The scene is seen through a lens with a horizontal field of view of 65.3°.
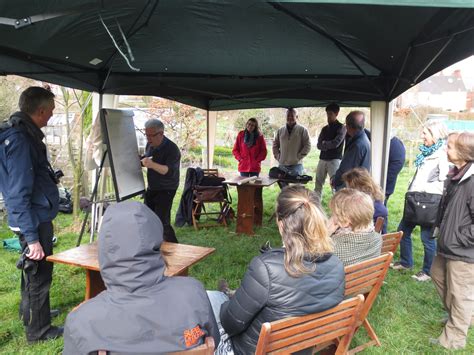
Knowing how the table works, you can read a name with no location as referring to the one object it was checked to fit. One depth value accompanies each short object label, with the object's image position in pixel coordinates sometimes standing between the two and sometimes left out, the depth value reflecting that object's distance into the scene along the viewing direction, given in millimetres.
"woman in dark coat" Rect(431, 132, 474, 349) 2344
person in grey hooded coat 1145
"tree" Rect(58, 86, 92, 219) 5203
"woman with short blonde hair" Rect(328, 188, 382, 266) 2088
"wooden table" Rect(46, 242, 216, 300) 2111
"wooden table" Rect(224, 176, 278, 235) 5219
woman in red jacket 6391
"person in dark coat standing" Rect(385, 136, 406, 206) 4629
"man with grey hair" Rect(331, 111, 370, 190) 4160
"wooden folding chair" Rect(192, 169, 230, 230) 5469
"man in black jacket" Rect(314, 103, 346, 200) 5715
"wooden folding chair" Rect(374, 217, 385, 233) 2973
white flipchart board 3564
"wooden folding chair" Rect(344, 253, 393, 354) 1933
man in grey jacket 6292
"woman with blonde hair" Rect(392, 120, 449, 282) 3283
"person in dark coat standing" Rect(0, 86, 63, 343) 2172
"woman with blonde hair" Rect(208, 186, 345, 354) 1461
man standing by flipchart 3916
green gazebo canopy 2648
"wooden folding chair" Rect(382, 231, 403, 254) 2633
